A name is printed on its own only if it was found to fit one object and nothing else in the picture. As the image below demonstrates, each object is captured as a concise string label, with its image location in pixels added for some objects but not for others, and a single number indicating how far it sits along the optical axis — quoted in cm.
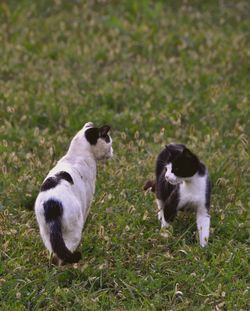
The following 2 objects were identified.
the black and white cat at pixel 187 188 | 1565
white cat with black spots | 1348
